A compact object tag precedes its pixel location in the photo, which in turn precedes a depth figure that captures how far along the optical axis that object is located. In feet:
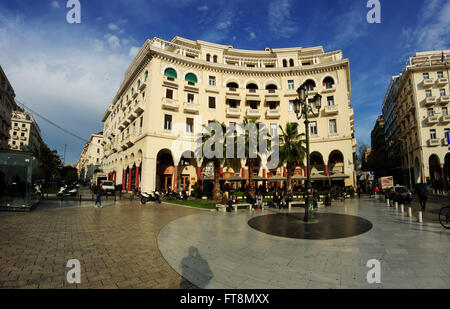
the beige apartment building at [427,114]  105.81
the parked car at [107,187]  84.05
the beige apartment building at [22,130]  195.12
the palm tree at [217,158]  70.54
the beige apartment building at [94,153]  246.47
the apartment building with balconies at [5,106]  129.69
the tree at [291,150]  76.59
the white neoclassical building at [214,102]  89.24
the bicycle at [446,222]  26.55
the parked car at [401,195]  58.95
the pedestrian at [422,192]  41.16
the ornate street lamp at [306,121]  31.96
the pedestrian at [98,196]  49.50
